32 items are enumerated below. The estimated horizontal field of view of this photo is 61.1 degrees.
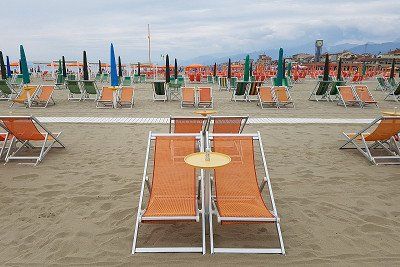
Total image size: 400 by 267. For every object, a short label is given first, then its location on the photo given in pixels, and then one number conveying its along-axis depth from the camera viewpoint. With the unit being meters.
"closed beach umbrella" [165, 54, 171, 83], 12.85
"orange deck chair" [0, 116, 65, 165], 4.69
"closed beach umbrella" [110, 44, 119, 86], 11.32
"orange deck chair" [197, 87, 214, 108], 11.20
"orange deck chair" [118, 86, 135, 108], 11.08
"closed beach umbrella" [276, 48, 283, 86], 12.98
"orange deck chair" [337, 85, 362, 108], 11.06
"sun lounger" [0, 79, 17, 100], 11.75
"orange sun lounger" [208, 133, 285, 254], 2.67
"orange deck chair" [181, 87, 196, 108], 11.05
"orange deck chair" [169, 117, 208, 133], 4.43
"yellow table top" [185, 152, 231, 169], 2.49
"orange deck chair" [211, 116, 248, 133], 4.60
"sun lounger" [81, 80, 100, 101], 11.63
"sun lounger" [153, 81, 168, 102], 12.07
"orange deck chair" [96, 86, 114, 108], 10.75
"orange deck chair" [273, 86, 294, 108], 10.85
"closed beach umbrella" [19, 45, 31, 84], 13.44
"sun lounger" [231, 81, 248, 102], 11.91
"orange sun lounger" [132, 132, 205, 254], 2.67
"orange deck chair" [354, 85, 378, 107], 11.09
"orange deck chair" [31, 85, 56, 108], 11.02
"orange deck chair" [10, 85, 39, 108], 10.61
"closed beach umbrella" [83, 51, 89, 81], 13.08
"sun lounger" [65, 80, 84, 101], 11.86
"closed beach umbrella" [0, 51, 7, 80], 14.97
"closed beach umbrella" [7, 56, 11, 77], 21.40
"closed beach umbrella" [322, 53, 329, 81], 12.81
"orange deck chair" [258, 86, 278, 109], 10.88
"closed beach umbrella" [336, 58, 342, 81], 14.53
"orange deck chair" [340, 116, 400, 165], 4.81
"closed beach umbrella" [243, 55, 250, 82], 14.41
